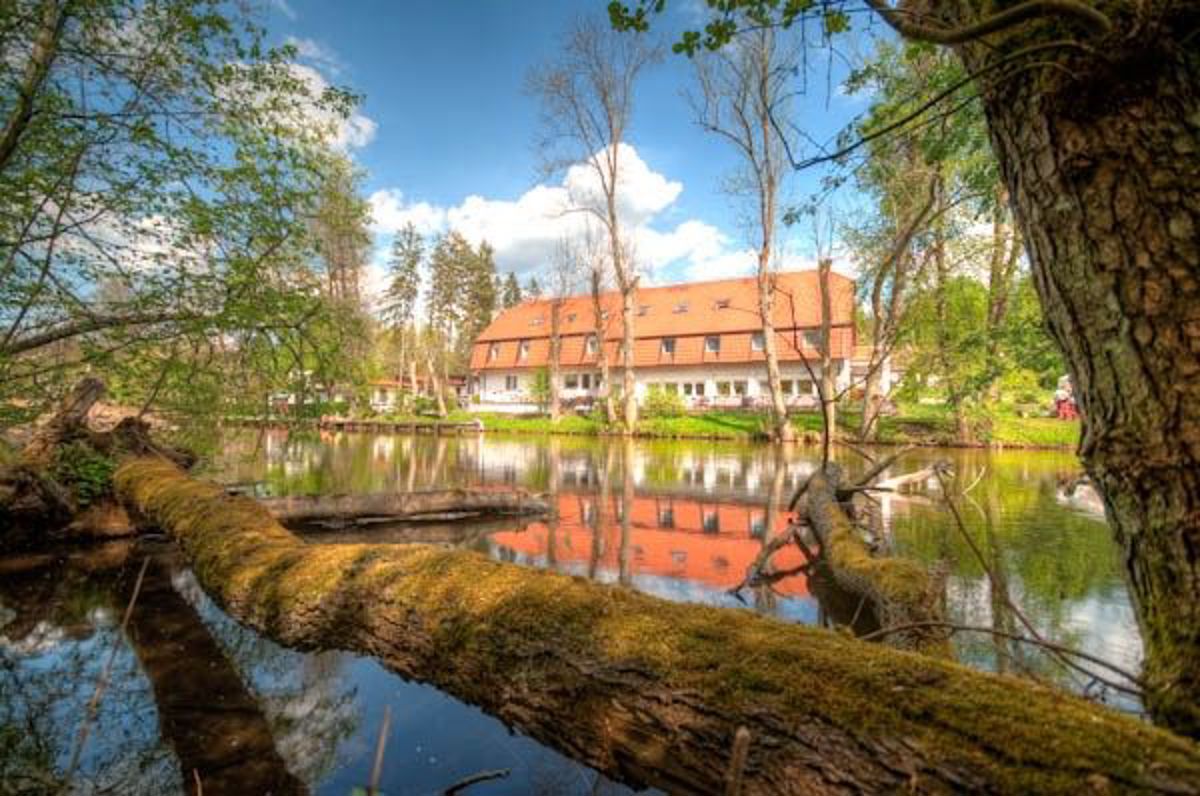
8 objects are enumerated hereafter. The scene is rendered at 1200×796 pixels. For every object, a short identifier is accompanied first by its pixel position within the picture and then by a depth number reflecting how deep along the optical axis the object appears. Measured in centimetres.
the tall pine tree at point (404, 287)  4350
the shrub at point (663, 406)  3180
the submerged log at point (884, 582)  319
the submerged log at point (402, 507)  752
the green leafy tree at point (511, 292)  7131
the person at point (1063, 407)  2617
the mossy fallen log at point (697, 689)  122
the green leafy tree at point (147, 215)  446
